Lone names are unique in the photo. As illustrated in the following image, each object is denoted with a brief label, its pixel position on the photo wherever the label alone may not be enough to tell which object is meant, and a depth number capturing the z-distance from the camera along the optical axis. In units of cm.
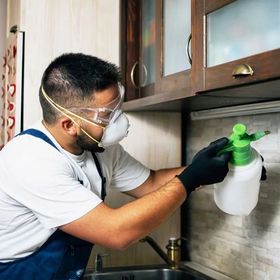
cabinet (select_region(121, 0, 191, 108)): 150
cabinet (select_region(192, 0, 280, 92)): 107
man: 120
